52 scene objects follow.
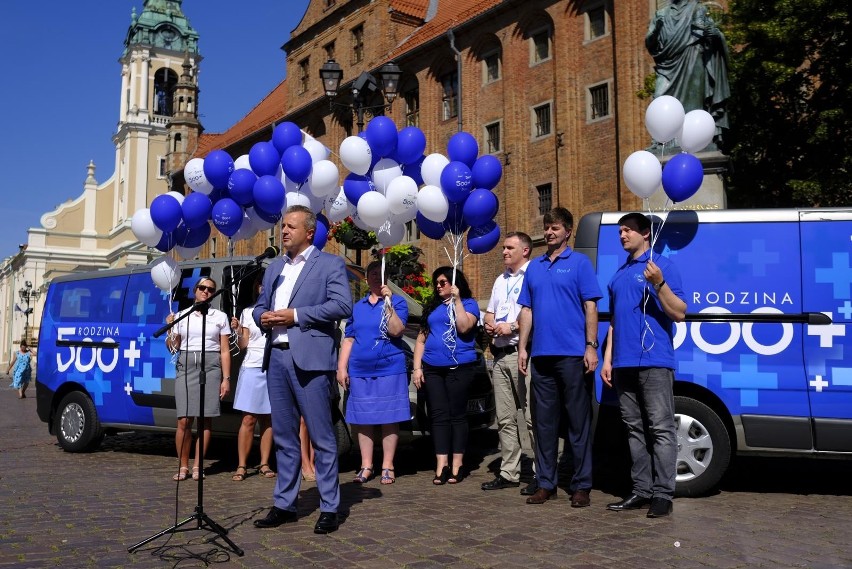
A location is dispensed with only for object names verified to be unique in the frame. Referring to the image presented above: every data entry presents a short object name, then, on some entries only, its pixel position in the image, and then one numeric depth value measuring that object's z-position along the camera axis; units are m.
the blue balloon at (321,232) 9.18
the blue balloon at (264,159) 8.77
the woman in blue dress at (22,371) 27.36
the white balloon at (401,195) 8.27
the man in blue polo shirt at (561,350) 6.39
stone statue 11.09
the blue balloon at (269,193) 8.42
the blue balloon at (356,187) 8.92
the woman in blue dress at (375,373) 7.77
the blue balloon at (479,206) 8.15
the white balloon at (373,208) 8.17
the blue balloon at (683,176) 6.85
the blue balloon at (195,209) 8.94
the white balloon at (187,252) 9.39
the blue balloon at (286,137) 8.84
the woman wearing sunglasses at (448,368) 7.68
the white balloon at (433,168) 8.44
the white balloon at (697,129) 7.17
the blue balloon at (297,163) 8.47
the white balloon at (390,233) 8.48
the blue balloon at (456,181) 8.05
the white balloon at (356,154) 8.50
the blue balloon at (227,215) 8.95
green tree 17.95
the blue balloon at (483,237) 8.59
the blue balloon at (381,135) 8.47
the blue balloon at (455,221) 8.38
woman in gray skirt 7.98
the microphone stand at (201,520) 4.98
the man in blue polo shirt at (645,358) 6.00
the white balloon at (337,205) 9.23
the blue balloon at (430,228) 8.84
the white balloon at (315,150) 9.22
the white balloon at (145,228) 9.02
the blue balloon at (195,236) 9.23
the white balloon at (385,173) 8.76
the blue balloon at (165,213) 8.83
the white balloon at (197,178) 9.41
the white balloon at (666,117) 7.17
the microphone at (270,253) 5.46
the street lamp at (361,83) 14.76
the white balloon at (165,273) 9.00
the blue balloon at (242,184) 8.91
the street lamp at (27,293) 60.09
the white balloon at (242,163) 9.22
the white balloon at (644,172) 7.06
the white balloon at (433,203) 8.09
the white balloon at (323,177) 8.69
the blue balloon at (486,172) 8.32
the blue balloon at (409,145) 8.73
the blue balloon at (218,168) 9.15
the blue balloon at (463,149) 8.37
